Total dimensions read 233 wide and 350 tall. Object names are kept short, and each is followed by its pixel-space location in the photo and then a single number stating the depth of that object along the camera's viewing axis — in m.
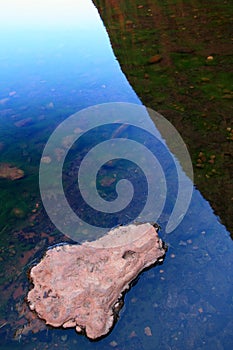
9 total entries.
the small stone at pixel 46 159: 4.21
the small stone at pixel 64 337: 2.34
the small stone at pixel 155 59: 6.15
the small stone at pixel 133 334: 2.36
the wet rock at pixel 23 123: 5.02
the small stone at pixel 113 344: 2.31
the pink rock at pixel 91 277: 2.38
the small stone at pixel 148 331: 2.36
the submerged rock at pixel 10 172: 4.04
